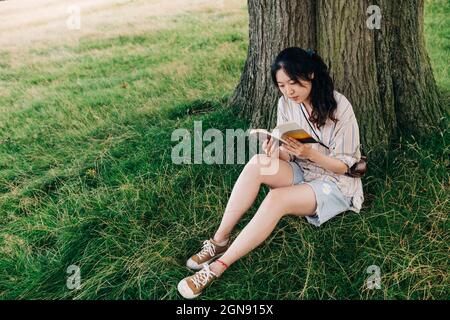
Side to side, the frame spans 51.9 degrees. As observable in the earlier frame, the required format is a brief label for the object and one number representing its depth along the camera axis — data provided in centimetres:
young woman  282
